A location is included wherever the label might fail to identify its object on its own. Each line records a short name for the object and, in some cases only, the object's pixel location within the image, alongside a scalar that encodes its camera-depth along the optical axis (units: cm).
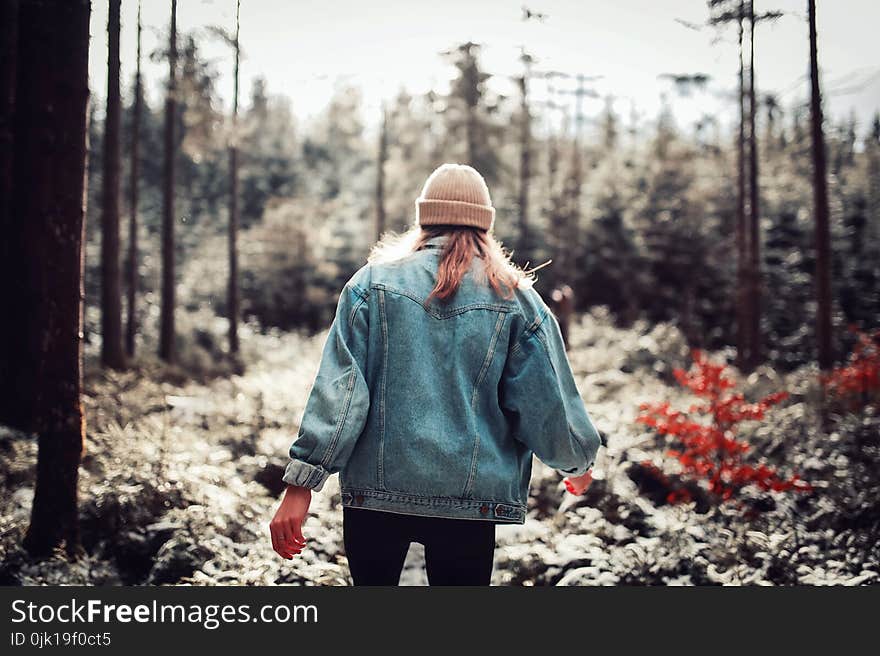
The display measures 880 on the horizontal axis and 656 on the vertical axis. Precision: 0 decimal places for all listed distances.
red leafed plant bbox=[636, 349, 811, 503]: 709
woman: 251
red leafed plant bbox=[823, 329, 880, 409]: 947
